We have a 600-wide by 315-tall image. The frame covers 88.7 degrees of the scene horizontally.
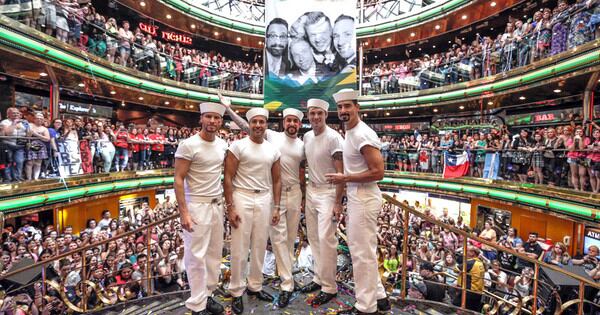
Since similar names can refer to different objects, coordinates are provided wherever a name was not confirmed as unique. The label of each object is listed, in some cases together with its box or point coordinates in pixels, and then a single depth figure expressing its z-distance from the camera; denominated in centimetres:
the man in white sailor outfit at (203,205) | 270
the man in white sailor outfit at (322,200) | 291
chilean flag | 1048
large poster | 1353
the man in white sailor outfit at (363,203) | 261
